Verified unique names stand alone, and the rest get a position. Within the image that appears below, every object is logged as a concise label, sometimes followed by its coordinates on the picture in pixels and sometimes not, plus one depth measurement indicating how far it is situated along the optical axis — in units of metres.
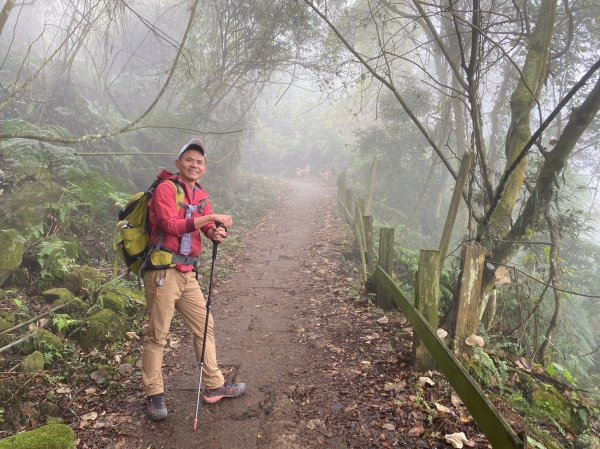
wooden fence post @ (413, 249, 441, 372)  4.06
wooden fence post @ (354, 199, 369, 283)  8.29
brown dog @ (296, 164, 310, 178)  31.61
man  3.34
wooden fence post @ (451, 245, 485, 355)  3.87
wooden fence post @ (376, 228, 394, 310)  6.03
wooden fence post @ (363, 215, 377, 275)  7.46
